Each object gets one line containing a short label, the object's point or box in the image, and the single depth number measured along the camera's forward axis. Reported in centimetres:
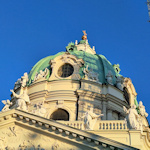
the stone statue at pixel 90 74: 3443
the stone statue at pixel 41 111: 2713
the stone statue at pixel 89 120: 2152
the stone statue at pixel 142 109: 3668
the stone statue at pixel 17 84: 3679
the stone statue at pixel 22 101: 2414
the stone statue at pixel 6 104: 2731
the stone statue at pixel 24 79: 3549
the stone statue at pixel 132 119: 2142
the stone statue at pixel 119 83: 3522
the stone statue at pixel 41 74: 3522
